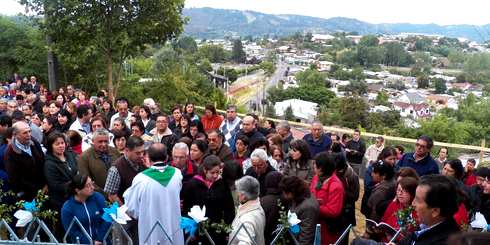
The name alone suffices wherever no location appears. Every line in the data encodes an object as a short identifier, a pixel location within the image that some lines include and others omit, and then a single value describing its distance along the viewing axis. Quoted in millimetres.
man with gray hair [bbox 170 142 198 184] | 4984
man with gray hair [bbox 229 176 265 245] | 3528
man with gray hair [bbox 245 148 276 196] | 4904
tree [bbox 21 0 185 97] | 11570
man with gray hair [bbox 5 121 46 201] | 4871
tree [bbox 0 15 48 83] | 17266
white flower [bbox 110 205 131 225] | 3426
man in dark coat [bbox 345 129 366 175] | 8282
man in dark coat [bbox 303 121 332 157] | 7000
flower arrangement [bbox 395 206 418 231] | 3167
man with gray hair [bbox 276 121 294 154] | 7209
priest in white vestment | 3838
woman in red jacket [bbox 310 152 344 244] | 4453
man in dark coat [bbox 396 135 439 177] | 5684
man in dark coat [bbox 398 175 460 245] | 2541
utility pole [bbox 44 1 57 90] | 13535
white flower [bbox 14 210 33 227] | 3410
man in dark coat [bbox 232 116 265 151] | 6816
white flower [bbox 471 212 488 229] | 4039
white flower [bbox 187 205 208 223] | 3234
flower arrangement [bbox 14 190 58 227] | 3412
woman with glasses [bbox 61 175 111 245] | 4016
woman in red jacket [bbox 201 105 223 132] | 8227
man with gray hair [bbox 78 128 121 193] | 4992
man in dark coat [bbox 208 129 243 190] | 5986
